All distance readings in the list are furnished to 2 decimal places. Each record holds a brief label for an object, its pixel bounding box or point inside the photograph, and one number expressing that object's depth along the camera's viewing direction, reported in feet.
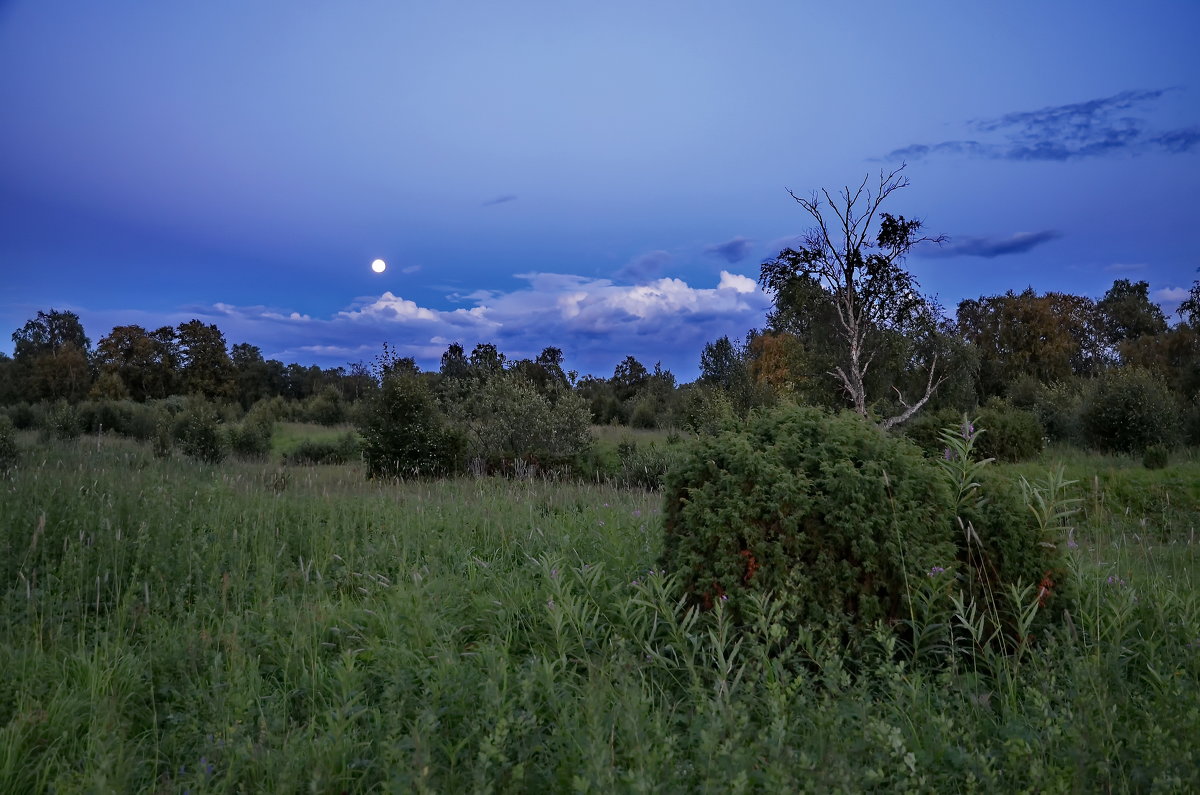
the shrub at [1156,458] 47.80
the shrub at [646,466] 44.78
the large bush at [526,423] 57.77
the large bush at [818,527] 11.19
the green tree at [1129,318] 152.76
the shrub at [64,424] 70.85
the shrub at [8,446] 43.37
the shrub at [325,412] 110.22
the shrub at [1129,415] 61.31
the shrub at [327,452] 62.69
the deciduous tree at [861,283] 68.80
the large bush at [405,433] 45.88
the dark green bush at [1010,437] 57.36
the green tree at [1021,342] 133.69
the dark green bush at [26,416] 88.43
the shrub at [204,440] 57.36
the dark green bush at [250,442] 66.39
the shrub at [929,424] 55.72
